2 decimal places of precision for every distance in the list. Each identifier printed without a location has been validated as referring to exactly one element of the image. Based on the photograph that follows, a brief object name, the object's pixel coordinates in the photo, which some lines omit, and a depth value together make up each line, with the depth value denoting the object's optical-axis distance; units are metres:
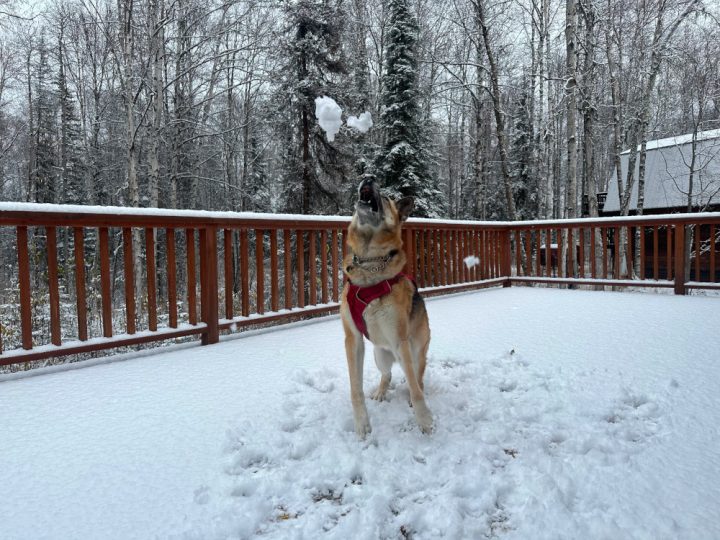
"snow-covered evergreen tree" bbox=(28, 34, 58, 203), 17.94
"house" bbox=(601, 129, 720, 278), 11.52
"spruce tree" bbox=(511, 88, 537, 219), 21.23
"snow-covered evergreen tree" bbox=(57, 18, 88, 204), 17.42
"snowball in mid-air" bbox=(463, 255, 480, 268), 6.69
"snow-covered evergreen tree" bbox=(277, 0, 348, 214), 10.70
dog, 1.89
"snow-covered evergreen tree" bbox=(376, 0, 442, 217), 13.23
